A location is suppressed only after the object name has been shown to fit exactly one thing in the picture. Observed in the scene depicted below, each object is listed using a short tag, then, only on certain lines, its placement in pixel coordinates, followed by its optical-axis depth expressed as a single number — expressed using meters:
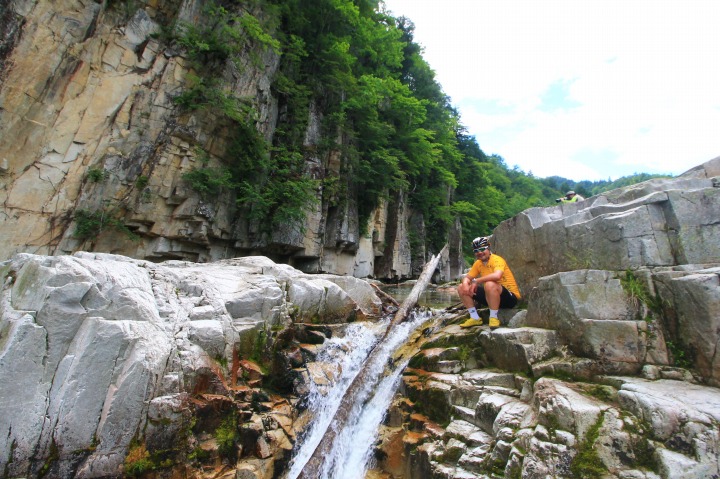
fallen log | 5.12
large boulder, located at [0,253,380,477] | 4.05
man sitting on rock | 5.91
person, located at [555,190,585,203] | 8.35
